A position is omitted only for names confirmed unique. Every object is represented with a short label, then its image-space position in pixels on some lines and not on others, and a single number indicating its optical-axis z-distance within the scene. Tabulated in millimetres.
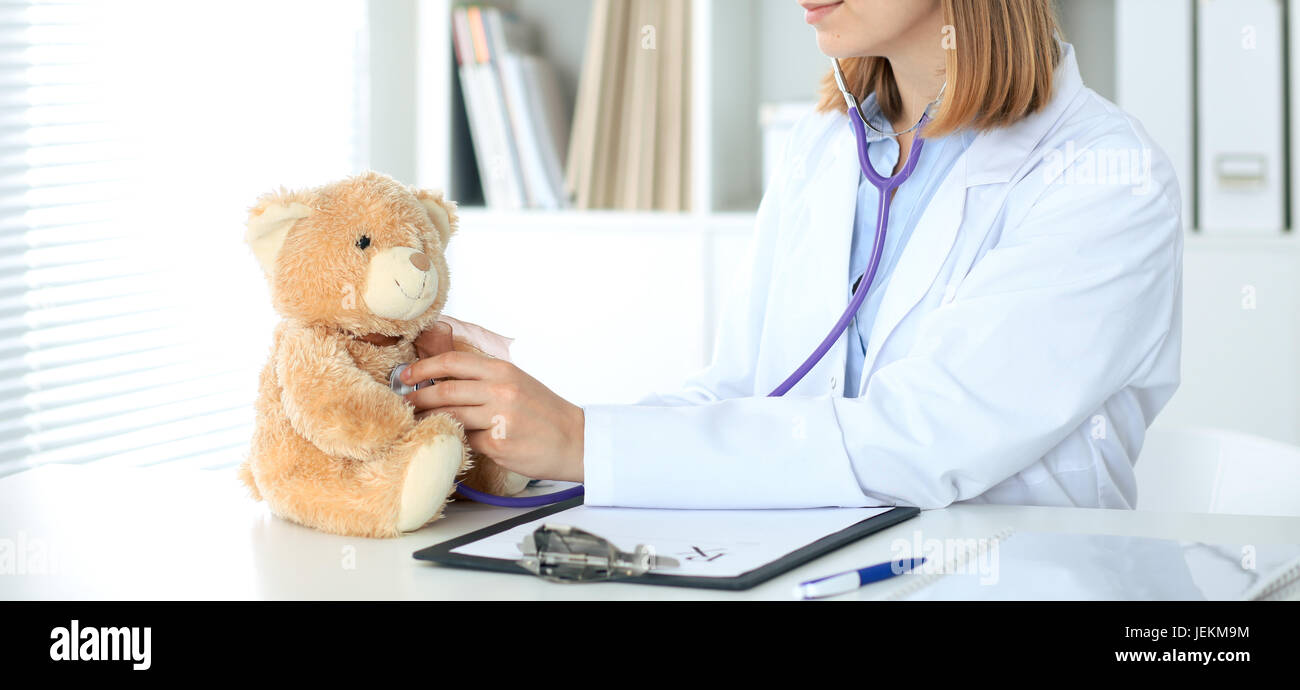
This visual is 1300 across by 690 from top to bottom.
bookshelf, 2297
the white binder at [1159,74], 2051
